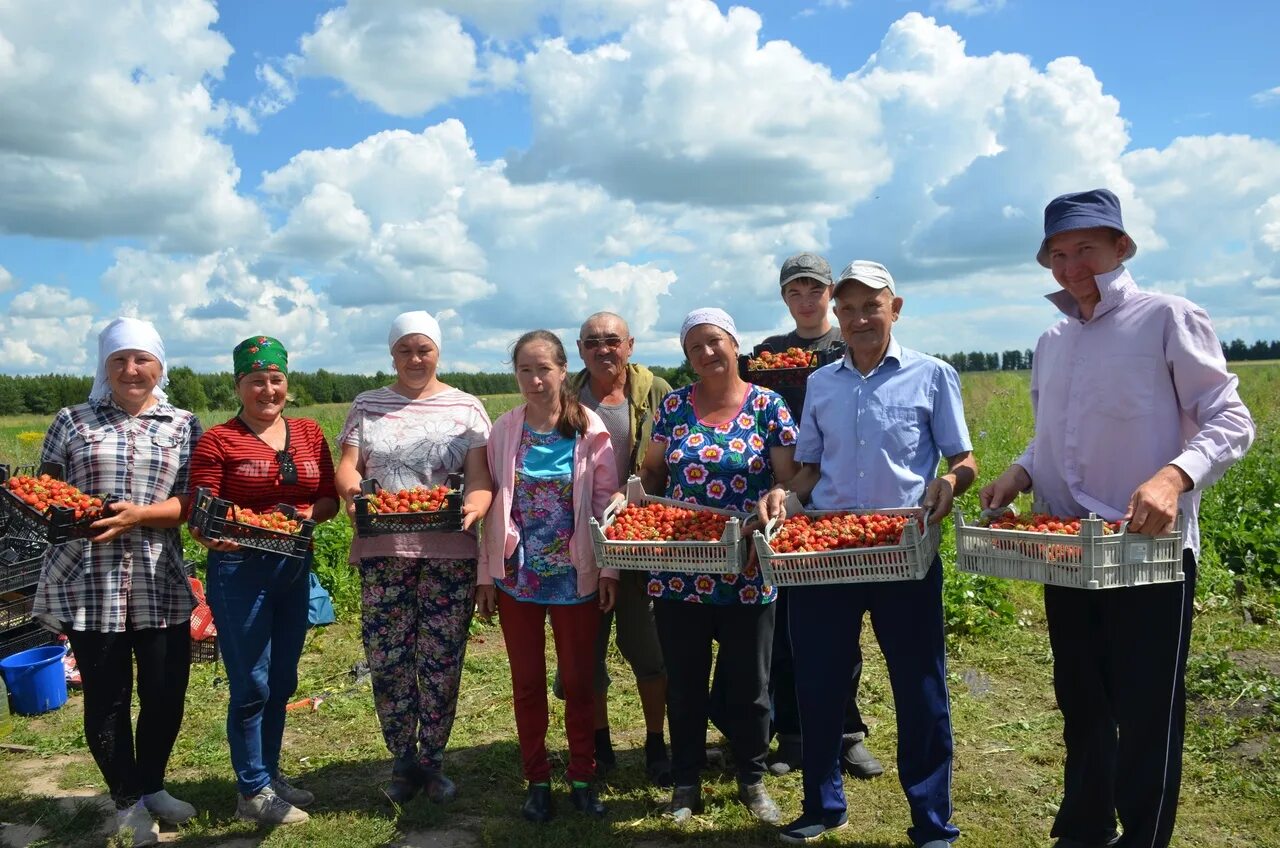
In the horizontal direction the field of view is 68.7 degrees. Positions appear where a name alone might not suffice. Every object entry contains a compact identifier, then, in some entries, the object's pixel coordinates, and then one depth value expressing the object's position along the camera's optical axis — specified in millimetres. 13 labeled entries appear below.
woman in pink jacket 4074
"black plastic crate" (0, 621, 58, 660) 5929
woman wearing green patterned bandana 4008
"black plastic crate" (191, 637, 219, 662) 6473
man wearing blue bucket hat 2959
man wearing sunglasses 4410
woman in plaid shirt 3914
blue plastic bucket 5656
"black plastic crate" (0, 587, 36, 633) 5781
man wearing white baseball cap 3500
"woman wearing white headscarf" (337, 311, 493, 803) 4176
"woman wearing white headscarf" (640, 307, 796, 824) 3943
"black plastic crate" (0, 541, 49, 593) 5407
